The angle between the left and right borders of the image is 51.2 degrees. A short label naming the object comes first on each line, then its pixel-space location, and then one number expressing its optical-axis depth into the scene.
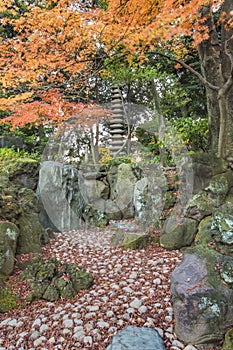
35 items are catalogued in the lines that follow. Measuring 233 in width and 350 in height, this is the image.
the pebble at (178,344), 2.16
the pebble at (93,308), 2.72
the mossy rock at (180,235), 4.18
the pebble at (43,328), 2.48
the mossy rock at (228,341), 2.00
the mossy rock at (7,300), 2.94
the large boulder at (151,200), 5.39
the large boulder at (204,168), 4.60
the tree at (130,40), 4.77
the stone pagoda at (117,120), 9.34
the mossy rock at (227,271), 2.33
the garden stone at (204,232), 3.59
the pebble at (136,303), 2.70
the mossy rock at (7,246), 3.41
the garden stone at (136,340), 2.03
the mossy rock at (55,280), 3.02
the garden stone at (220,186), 4.21
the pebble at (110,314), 2.59
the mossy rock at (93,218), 6.86
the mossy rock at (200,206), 4.22
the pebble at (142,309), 2.61
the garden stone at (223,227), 2.73
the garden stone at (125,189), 7.89
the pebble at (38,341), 2.32
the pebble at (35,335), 2.42
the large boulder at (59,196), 6.39
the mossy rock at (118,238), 4.83
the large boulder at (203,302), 2.16
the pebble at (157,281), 3.17
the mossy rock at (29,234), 4.25
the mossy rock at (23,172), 6.64
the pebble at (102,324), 2.44
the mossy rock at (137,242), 4.53
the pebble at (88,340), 2.26
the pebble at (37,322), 2.58
